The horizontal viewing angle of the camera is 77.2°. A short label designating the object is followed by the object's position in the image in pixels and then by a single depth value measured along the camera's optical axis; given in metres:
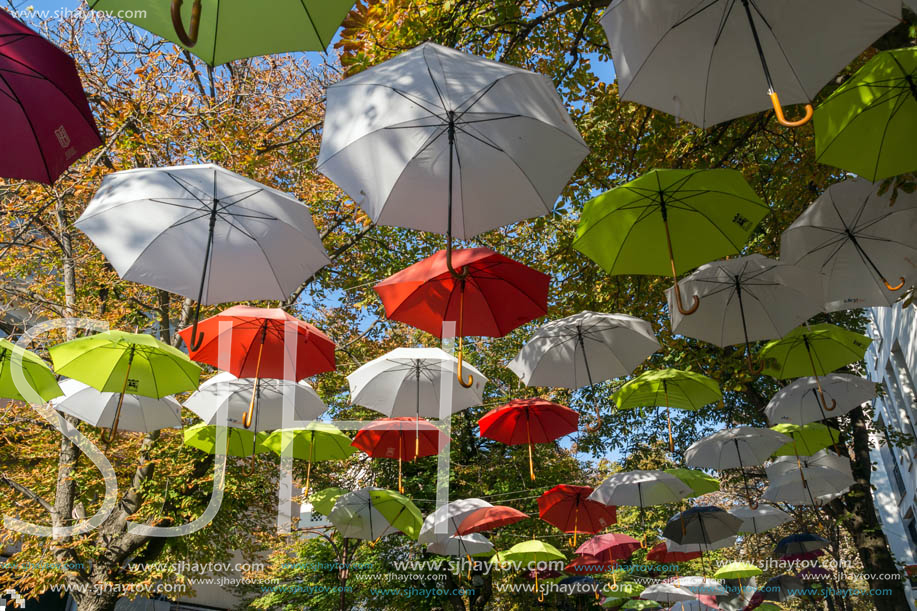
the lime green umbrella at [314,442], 8.74
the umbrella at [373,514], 10.28
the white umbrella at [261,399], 8.20
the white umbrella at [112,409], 8.10
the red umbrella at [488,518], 10.07
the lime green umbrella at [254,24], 3.29
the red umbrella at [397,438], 9.07
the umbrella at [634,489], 9.20
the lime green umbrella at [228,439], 8.70
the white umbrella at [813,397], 8.15
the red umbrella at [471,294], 5.61
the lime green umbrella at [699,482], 9.71
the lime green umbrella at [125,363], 6.39
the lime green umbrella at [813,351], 7.28
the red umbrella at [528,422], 8.57
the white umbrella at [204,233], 4.89
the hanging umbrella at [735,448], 8.63
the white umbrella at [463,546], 11.53
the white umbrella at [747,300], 6.14
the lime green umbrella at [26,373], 6.31
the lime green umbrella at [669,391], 7.56
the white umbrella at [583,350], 6.93
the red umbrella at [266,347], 6.59
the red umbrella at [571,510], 10.45
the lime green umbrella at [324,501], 10.41
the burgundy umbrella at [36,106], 3.18
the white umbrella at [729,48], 3.27
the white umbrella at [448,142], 3.79
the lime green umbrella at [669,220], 4.77
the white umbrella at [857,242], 5.12
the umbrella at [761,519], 12.77
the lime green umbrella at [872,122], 3.70
